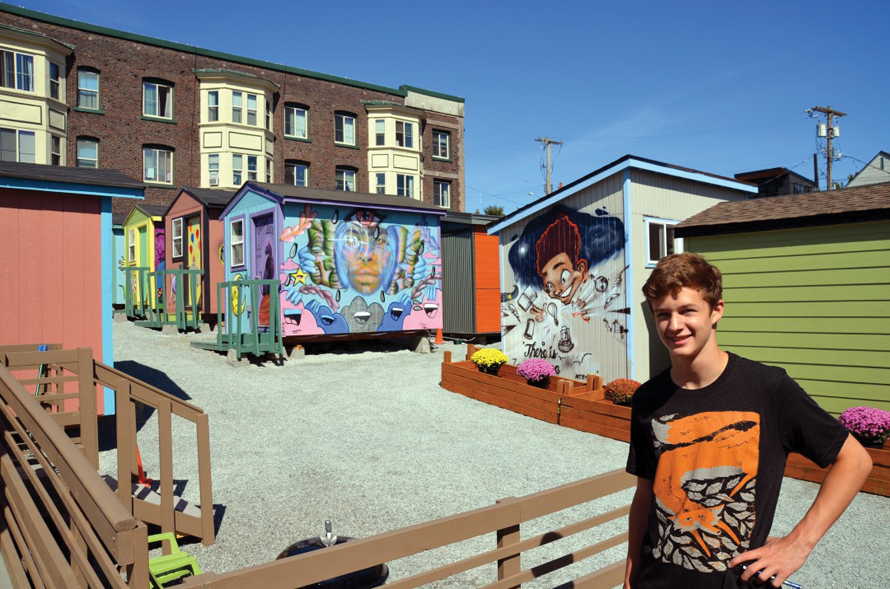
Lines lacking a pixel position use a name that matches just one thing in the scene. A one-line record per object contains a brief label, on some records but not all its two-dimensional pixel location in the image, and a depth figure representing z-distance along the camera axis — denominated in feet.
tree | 194.27
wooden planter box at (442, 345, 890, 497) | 24.75
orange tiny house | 67.00
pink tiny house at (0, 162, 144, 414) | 29.68
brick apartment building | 88.63
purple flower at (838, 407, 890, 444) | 23.92
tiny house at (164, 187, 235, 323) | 65.72
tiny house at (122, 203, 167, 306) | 76.02
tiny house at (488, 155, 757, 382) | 39.01
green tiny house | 29.09
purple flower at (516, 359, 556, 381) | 37.86
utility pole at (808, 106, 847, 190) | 142.51
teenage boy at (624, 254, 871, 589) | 6.55
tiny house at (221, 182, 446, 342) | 52.85
